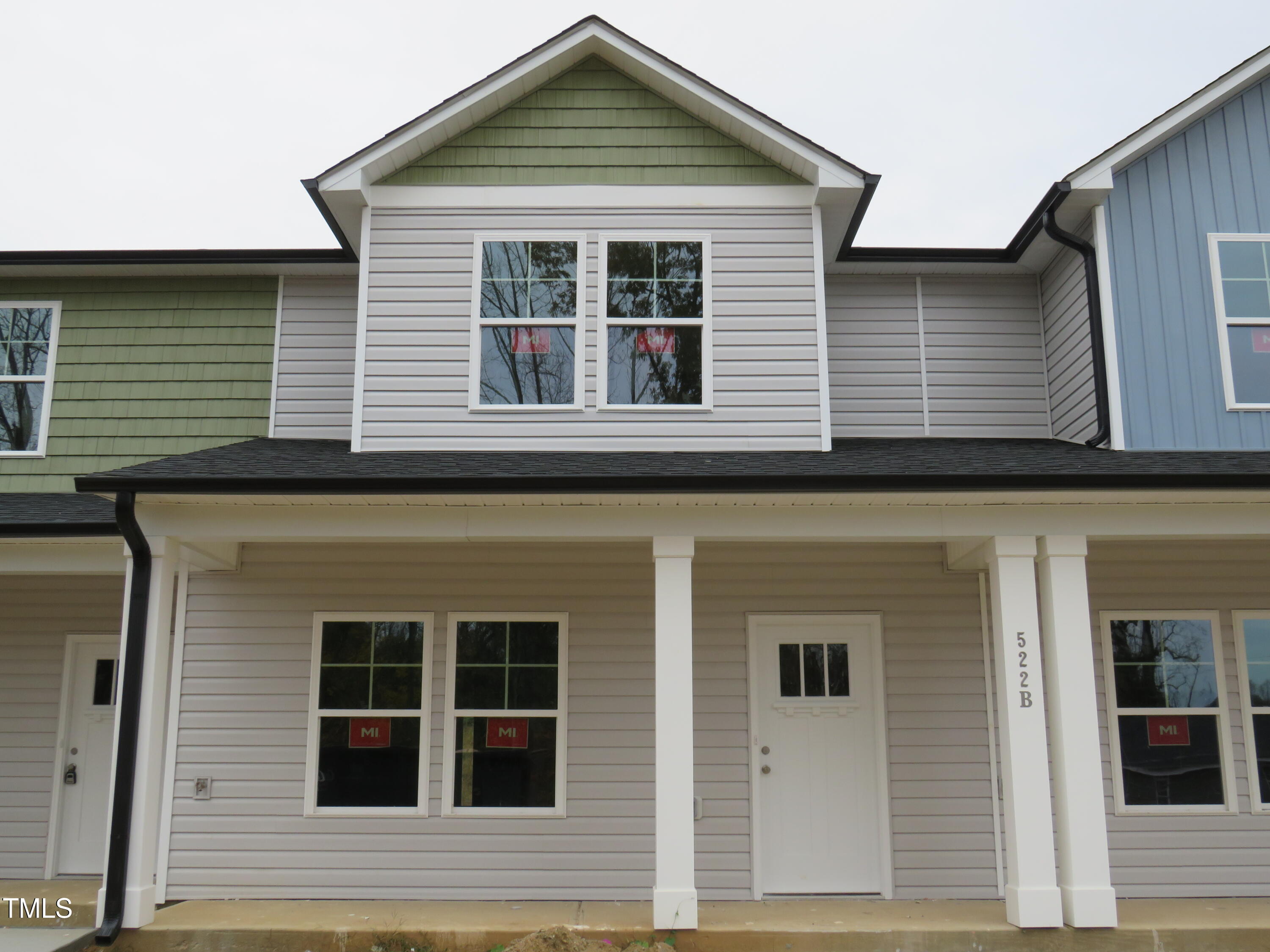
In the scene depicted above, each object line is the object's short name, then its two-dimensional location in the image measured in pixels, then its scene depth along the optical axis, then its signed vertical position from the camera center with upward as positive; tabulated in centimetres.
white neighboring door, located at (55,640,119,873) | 824 -48
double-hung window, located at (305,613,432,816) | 761 -13
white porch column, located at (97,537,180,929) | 610 -29
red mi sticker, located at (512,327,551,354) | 798 +276
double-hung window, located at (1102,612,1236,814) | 763 -11
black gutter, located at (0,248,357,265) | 875 +378
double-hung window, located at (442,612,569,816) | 759 -12
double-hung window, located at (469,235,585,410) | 790 +291
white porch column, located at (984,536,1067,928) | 595 -23
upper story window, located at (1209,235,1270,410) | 765 +289
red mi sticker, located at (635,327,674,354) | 798 +277
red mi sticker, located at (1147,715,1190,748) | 770 -25
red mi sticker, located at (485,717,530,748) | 767 -25
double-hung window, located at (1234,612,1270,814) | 763 +3
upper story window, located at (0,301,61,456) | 887 +284
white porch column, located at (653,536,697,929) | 595 -22
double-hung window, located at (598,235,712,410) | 791 +292
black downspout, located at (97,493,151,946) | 602 -12
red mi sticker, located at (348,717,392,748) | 770 -25
